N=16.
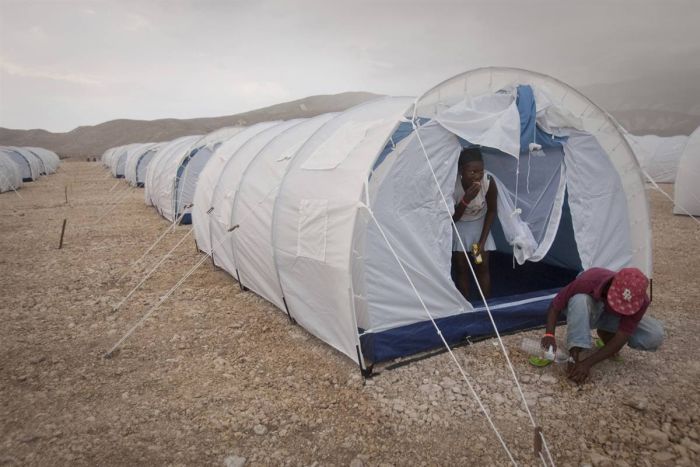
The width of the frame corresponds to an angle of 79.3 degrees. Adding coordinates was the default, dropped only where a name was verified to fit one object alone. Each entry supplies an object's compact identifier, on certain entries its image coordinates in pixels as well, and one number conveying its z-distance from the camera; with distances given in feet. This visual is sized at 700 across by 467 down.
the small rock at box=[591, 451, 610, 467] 10.73
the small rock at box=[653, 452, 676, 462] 10.78
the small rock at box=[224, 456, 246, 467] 11.23
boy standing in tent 17.81
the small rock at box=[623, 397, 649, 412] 12.70
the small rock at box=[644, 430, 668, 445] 11.41
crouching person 12.95
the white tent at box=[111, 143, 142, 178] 114.21
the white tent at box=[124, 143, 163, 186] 86.53
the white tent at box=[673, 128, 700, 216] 42.70
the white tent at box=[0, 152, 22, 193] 76.33
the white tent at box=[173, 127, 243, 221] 43.16
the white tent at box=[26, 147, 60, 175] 118.48
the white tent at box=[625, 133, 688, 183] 76.13
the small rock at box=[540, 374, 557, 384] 14.34
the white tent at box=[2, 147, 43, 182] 94.32
